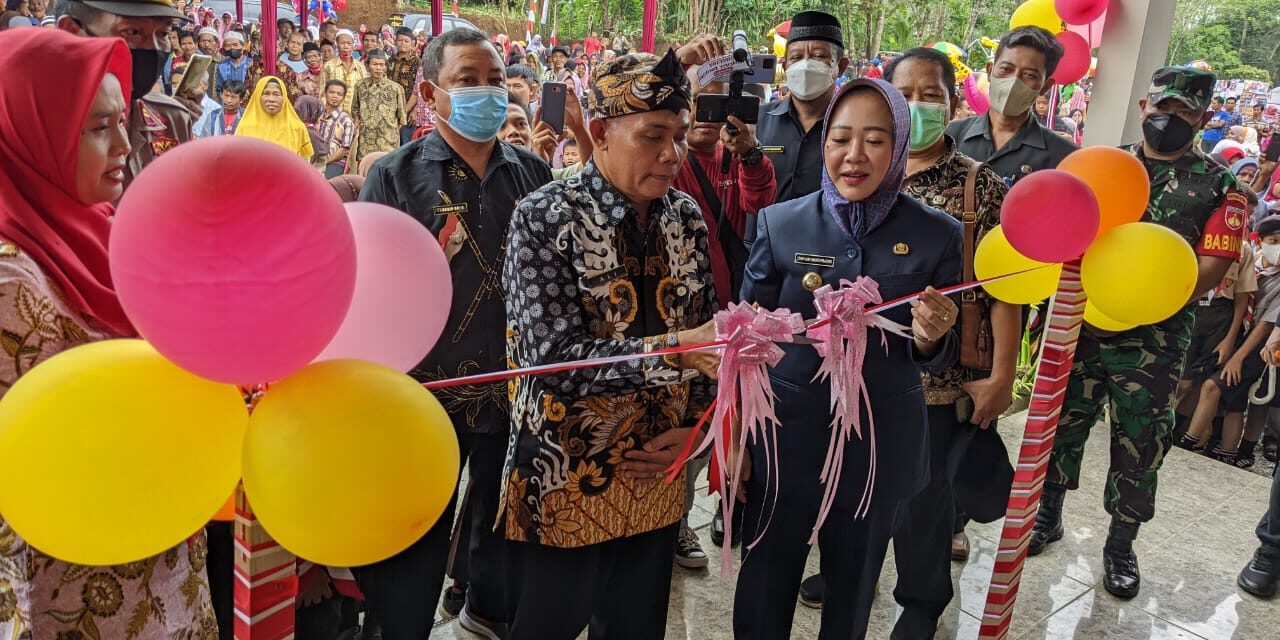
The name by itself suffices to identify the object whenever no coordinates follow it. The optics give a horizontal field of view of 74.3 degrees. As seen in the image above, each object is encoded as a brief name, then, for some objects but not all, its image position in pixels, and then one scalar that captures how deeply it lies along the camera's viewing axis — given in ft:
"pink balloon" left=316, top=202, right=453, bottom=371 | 4.11
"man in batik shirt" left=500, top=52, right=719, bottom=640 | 5.91
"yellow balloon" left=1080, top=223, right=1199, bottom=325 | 6.07
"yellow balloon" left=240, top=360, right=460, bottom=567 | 3.08
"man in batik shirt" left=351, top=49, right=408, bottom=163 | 25.44
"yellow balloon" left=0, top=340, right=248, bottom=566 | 2.94
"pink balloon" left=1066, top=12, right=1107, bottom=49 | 14.47
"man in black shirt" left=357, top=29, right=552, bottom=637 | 7.88
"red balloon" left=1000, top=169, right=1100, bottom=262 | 5.97
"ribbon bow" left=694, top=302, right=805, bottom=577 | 5.41
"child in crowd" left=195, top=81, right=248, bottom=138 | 23.13
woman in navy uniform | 6.77
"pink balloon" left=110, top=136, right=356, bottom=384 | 2.82
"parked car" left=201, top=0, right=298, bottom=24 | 35.44
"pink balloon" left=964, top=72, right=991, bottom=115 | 22.85
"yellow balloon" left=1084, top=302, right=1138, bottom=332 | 7.79
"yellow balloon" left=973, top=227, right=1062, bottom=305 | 7.13
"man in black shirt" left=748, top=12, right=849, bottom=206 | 10.07
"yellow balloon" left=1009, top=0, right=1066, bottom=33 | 15.85
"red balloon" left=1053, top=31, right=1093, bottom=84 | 14.90
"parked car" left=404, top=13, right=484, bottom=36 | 41.83
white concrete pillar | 13.79
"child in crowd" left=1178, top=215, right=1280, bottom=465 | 16.14
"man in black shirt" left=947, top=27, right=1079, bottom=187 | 10.52
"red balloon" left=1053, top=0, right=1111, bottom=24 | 14.23
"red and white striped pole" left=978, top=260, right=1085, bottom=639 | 6.77
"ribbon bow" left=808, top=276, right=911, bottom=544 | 6.01
